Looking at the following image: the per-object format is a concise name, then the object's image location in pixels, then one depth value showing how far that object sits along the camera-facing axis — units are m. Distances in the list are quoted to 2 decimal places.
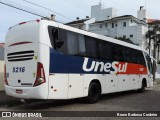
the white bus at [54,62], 6.27
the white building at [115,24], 35.93
